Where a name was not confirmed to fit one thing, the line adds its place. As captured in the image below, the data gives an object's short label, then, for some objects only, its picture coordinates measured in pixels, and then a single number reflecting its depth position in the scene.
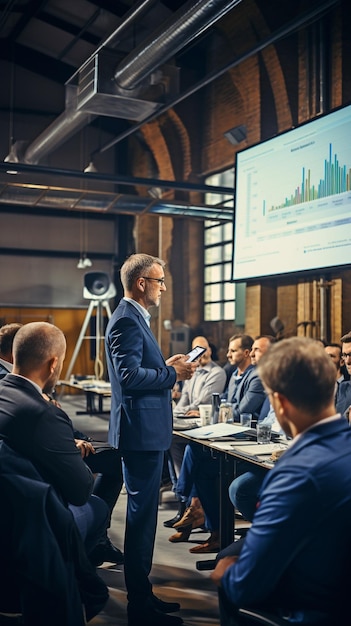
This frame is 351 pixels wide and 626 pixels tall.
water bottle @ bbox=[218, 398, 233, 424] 4.12
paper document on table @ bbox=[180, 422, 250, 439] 3.61
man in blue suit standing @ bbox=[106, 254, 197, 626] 2.88
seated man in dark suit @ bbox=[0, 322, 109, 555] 2.10
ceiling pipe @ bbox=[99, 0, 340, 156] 5.50
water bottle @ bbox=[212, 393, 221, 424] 4.19
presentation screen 4.52
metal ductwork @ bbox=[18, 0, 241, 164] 5.38
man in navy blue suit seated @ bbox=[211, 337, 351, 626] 1.45
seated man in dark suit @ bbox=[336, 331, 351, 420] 3.91
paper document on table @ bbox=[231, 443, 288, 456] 3.07
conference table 3.18
